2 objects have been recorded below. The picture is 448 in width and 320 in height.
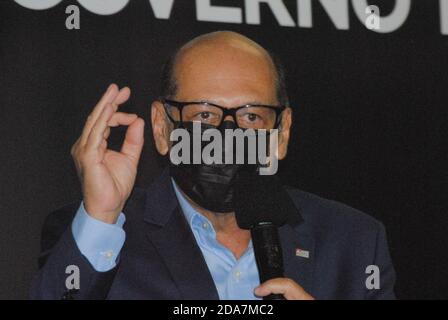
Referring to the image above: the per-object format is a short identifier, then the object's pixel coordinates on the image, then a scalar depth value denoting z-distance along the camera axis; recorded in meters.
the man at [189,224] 2.81
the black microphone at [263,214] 2.70
